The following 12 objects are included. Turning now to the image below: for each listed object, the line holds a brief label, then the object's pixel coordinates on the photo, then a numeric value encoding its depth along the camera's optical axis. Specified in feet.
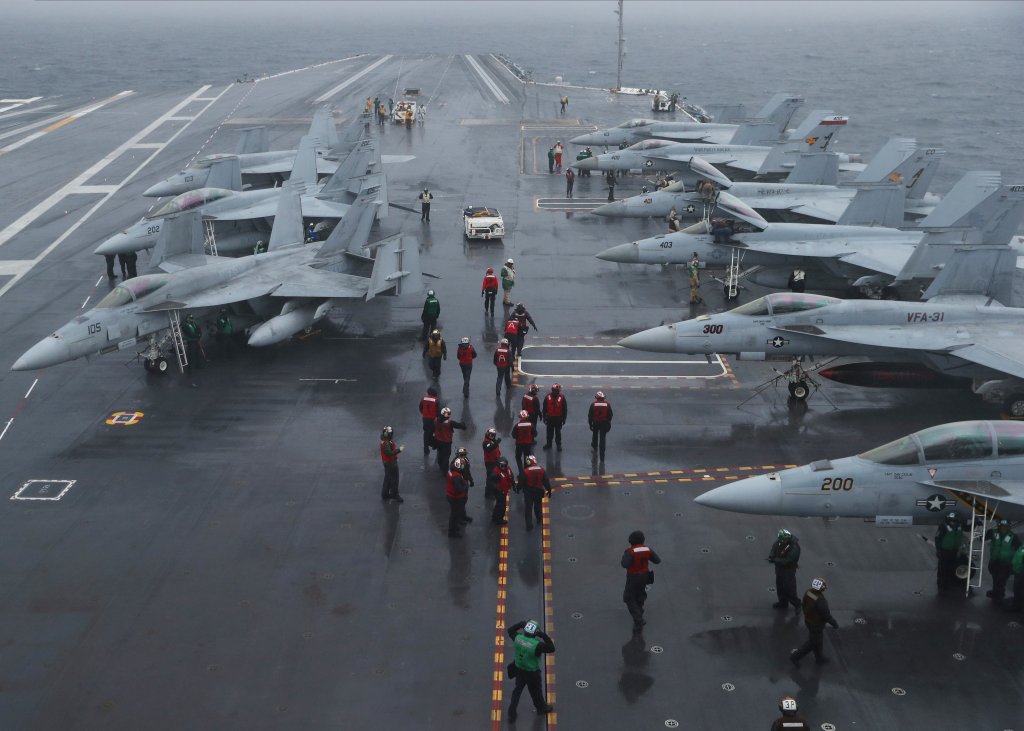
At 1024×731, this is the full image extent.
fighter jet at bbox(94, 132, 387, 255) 104.73
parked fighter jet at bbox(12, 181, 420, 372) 75.56
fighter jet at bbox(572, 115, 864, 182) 147.74
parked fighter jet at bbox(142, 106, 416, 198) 146.82
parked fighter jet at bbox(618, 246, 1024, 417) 70.54
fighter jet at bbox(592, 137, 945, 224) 119.85
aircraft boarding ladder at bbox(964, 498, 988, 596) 48.21
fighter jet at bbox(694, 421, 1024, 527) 48.80
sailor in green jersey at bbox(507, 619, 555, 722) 38.93
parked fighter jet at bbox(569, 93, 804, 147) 170.81
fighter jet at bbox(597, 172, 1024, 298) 90.02
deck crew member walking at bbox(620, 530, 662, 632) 45.75
